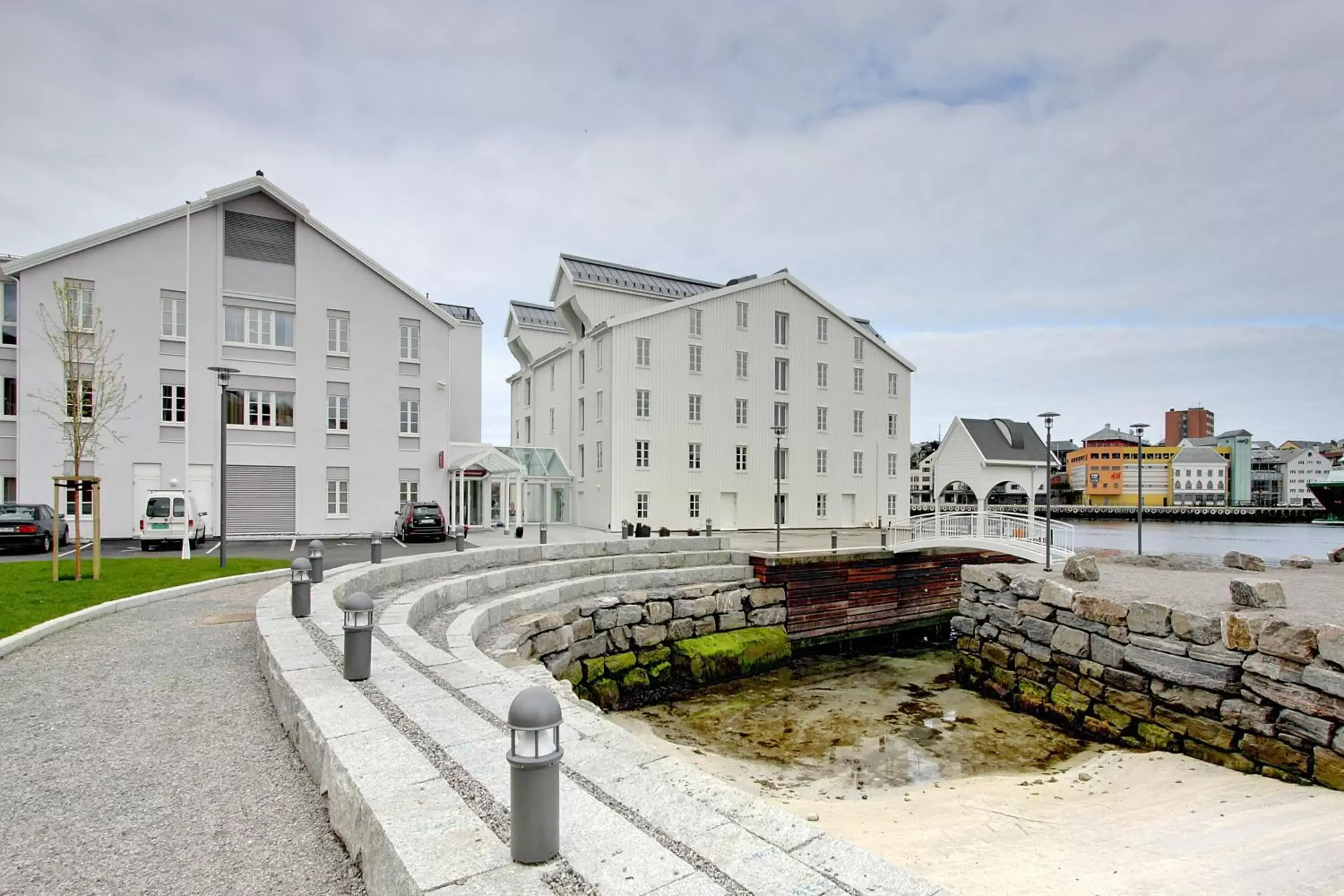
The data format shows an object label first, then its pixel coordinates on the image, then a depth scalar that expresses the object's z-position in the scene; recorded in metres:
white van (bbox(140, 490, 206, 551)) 20.19
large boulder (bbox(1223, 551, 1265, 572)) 17.31
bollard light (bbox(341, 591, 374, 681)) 5.85
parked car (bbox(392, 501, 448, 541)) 24.62
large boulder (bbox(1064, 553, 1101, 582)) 15.02
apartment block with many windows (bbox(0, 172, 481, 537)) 23.98
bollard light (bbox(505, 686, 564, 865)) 2.90
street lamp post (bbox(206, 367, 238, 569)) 14.50
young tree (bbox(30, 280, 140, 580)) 22.02
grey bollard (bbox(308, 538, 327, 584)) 10.70
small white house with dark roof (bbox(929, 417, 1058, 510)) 29.91
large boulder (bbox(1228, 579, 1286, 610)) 11.54
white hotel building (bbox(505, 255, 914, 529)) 30.97
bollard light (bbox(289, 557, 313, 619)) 8.45
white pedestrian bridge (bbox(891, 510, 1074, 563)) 20.31
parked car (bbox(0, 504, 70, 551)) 18.91
